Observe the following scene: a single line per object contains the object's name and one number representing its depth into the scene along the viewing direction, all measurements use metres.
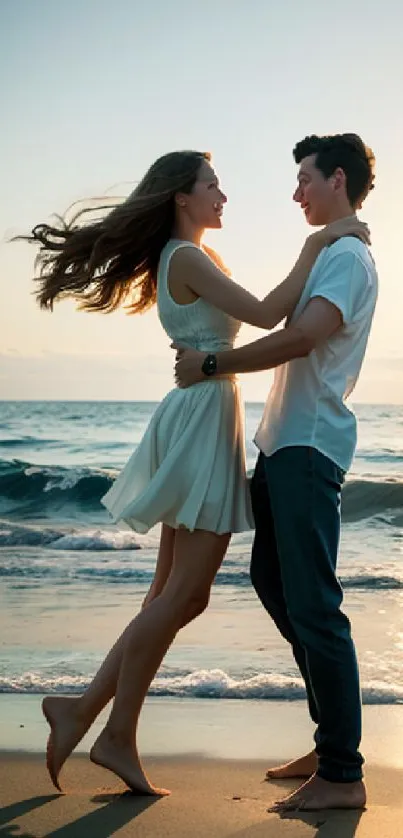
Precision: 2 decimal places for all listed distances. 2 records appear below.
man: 3.41
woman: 3.57
